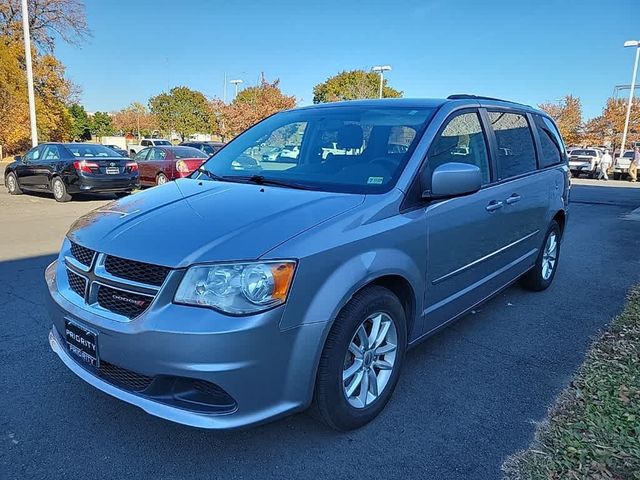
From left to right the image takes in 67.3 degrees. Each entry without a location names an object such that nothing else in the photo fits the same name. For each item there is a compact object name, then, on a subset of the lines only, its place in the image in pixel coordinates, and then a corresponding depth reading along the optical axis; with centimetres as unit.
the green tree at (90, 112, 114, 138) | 7162
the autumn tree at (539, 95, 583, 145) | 4953
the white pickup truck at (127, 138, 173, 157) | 3767
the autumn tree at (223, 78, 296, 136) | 3641
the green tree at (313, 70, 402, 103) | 4336
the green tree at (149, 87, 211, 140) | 7269
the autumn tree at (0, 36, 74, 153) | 2766
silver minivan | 211
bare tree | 3133
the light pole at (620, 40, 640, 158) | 3228
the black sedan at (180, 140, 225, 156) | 2508
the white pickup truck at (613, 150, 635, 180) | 2753
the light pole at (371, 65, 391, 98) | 3212
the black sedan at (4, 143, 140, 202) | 1144
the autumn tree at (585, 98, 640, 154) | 4361
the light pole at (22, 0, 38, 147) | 1700
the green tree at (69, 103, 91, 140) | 6027
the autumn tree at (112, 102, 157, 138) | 7606
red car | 1423
